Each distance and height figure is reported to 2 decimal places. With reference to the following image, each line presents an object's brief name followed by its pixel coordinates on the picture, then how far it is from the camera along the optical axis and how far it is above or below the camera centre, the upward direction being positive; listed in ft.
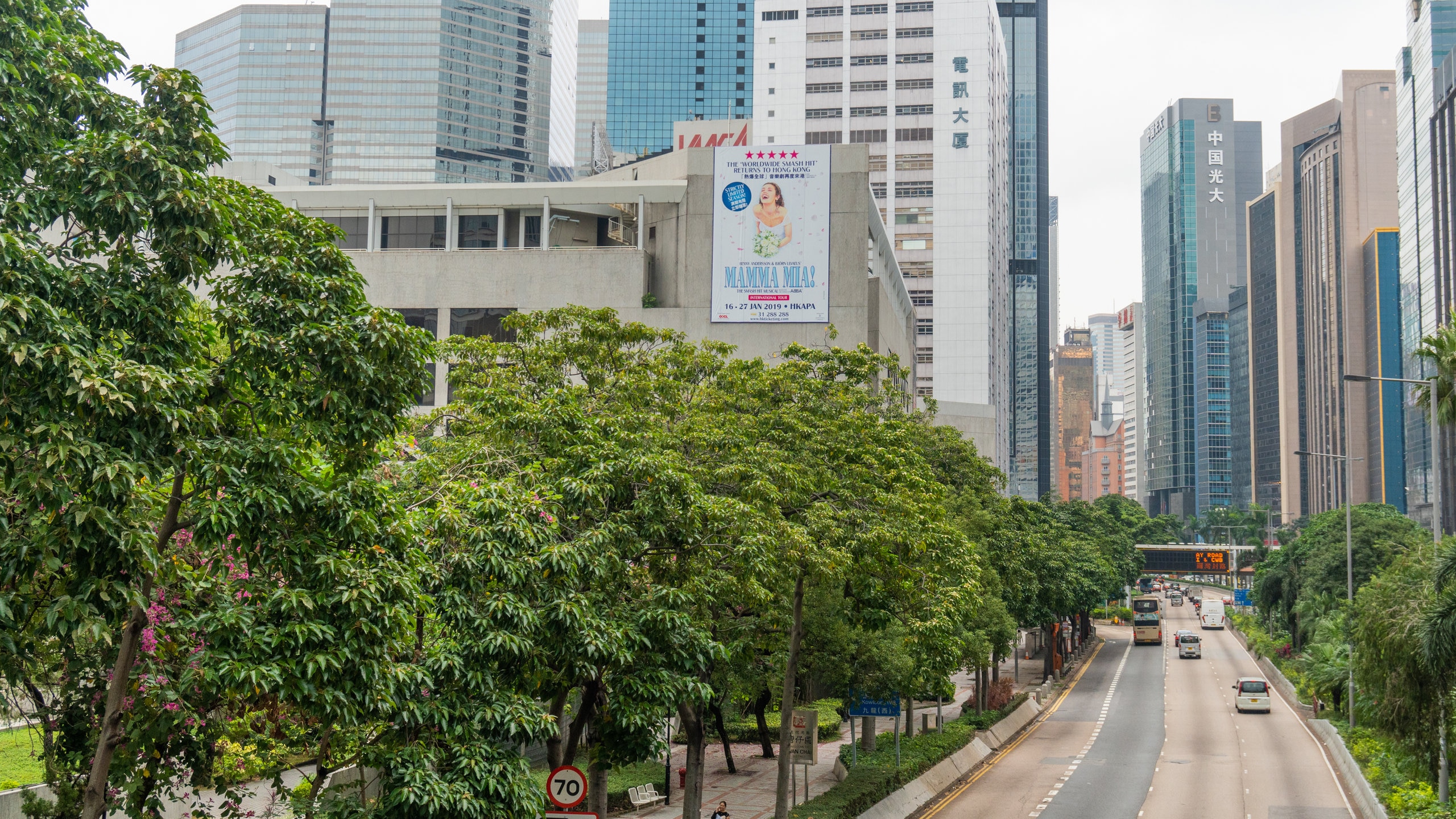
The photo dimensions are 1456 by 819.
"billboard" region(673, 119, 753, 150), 217.56 +68.19
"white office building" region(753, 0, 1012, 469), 377.71 +124.90
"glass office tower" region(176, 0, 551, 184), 610.65 +216.81
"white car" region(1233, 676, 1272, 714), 164.96 -25.08
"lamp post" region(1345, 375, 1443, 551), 85.25 +6.86
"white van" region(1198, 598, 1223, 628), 334.65 -28.44
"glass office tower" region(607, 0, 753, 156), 620.90 +230.22
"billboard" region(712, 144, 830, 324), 182.60 +43.28
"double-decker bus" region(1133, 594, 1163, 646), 280.10 -26.93
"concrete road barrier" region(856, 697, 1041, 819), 96.43 -25.27
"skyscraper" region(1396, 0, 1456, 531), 421.18 +133.62
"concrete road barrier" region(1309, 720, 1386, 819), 94.48 -24.22
